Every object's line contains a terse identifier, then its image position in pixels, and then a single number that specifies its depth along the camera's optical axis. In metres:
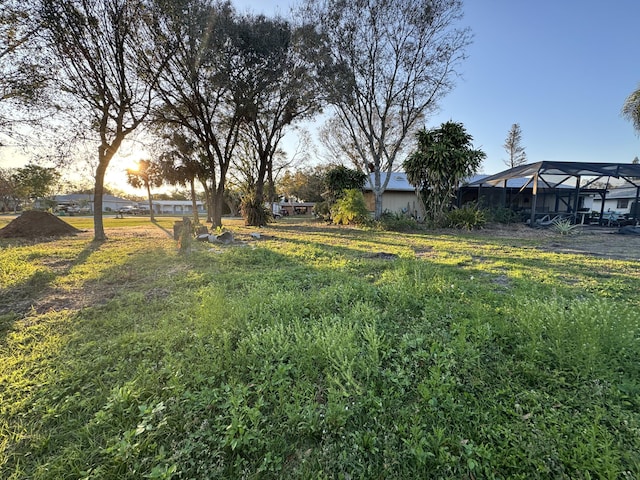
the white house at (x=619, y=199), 23.02
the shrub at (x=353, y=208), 14.09
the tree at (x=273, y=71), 10.75
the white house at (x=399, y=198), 17.83
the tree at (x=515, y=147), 33.31
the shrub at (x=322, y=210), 17.90
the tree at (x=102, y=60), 7.45
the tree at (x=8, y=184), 23.45
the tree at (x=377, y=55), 11.44
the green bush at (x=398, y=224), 12.41
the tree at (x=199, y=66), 9.23
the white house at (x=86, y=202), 46.88
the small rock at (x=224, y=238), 8.93
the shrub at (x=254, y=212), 16.03
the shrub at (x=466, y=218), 11.95
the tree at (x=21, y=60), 6.13
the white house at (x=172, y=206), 56.38
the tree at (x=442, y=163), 11.22
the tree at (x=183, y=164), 14.81
